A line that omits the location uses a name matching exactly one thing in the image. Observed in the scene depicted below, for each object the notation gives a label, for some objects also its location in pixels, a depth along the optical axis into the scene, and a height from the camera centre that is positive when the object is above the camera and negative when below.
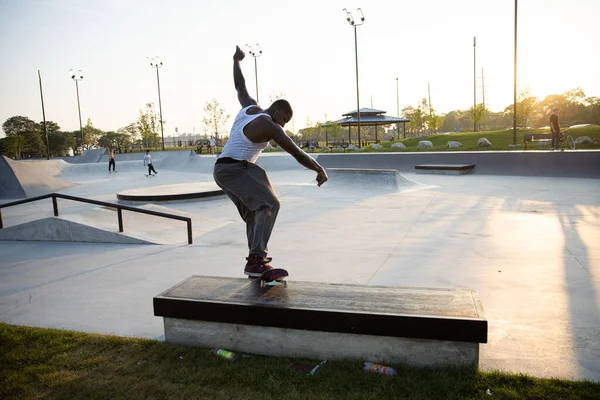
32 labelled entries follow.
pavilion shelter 34.69 +2.16
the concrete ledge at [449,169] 18.09 -1.15
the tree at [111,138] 86.65 +3.91
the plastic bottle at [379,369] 2.88 -1.50
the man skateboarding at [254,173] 3.57 -0.18
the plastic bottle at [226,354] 3.20 -1.50
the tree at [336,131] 70.34 +2.59
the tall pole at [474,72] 47.05 +7.39
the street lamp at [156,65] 45.62 +9.39
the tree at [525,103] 41.80 +3.33
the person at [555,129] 17.42 +0.32
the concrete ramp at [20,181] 16.19 -0.76
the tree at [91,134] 75.84 +4.68
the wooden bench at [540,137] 21.52 +0.01
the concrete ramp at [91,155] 43.50 +0.26
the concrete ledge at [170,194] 12.84 -1.18
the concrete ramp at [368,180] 14.11 -1.16
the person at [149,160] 24.62 -0.27
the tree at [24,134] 69.81 +5.17
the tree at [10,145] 66.69 +2.63
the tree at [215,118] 57.81 +4.58
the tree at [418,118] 56.78 +3.23
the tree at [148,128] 59.62 +3.89
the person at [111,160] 28.41 -0.20
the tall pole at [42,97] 43.94 +6.42
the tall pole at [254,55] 41.69 +9.29
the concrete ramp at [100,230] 7.80 -1.39
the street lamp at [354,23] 31.38 +8.94
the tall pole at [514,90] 22.72 +2.54
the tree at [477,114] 44.97 +2.71
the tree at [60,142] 81.94 +3.25
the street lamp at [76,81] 48.69 +8.83
